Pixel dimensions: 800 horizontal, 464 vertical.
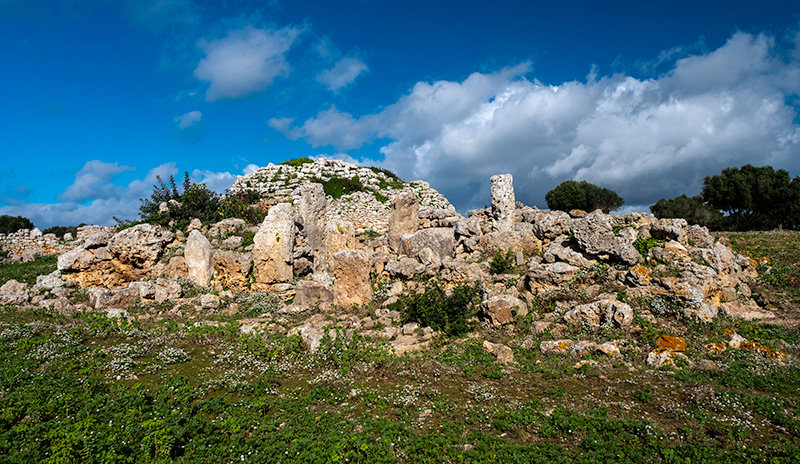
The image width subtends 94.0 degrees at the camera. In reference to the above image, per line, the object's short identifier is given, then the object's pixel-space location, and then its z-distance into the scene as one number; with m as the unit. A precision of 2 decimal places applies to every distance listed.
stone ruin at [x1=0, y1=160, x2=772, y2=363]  12.62
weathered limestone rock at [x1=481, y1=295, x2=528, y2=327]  12.60
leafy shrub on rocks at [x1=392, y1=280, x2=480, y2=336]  12.55
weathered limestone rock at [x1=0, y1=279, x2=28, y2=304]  15.48
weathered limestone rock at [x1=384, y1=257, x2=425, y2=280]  17.73
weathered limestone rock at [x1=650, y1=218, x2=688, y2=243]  14.91
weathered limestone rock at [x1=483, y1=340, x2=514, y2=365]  10.30
